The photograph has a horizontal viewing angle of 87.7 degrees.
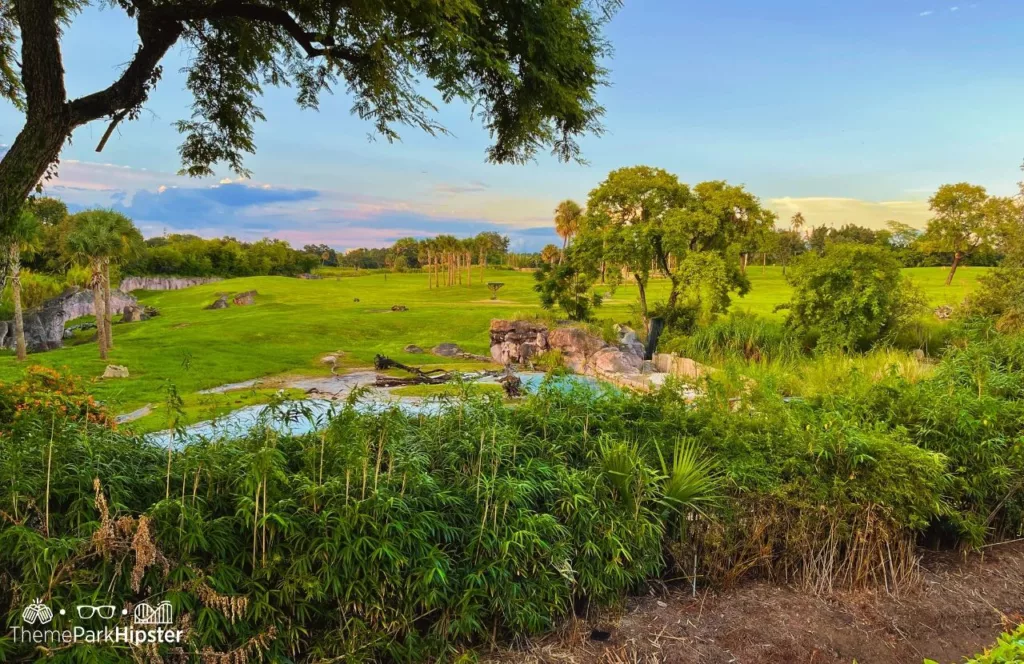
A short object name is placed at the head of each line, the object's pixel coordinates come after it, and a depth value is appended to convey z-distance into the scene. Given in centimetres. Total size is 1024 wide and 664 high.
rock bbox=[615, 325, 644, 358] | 1700
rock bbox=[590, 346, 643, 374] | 1534
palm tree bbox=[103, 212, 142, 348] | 2275
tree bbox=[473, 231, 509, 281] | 5991
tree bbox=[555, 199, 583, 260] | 5975
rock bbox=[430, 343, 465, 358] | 2224
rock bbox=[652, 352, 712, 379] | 1385
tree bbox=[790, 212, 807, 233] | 7701
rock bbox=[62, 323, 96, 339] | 3302
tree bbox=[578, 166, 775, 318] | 1652
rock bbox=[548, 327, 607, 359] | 1724
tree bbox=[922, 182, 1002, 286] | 3462
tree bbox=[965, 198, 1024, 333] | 1425
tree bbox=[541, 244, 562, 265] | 3472
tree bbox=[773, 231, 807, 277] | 6158
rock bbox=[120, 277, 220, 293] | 5725
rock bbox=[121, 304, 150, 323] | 3997
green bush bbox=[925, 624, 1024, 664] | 174
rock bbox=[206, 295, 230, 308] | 4369
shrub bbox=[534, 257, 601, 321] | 1878
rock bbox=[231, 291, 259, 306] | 4475
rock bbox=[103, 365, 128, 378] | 1712
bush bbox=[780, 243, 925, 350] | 1415
